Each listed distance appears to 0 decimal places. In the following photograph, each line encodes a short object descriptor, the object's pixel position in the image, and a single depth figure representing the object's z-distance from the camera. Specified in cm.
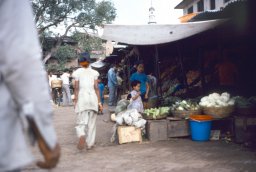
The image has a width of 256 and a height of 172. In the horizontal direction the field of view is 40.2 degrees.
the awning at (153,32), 841
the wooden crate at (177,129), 819
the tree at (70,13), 3275
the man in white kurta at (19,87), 142
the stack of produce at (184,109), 809
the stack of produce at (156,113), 821
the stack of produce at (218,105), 780
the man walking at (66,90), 2092
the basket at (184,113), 807
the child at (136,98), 871
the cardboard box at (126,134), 801
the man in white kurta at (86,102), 737
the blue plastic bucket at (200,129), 774
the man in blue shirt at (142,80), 1029
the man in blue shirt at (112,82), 1697
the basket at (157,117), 821
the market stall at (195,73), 795
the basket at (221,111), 779
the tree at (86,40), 3487
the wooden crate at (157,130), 810
